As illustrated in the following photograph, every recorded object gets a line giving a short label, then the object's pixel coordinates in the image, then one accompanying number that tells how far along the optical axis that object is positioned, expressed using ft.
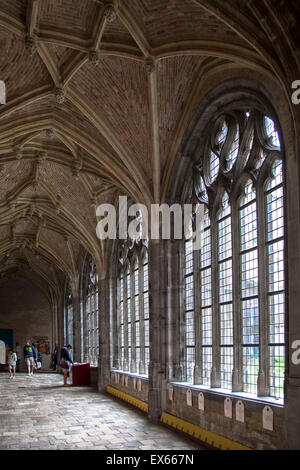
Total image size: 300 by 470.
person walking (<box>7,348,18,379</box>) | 85.97
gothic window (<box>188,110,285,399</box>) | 26.20
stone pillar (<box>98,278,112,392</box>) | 60.49
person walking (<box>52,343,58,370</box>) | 102.00
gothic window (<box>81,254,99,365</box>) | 75.05
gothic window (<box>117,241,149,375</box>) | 49.47
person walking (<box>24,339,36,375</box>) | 83.95
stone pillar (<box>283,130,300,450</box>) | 20.85
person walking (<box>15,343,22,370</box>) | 110.26
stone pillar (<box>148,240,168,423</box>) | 38.65
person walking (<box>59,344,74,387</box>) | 64.85
